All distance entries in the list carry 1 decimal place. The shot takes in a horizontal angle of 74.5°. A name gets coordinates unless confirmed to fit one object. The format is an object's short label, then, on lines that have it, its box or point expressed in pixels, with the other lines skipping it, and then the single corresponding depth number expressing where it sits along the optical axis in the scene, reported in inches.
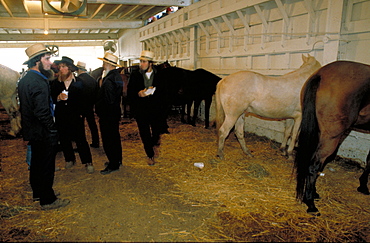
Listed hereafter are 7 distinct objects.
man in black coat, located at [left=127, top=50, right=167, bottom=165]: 166.4
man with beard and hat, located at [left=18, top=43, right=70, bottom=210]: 110.1
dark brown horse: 119.3
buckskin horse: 181.2
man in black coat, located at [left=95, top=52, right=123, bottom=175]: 153.7
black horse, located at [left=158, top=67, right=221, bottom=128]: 310.8
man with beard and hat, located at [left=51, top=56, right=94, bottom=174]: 156.7
